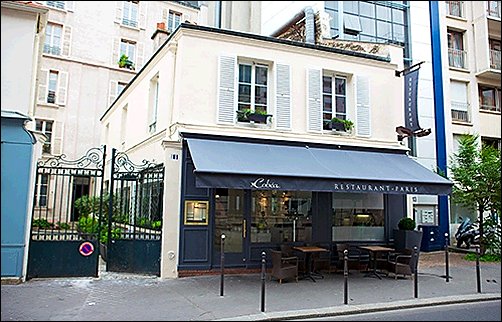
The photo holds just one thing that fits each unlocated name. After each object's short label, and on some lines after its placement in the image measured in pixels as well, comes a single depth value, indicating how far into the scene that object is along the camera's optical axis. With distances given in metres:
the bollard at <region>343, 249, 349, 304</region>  7.98
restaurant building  10.02
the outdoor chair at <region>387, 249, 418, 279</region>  10.33
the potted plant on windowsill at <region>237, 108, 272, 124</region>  11.06
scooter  15.92
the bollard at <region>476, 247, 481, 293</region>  9.12
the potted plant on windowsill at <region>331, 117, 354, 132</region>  12.09
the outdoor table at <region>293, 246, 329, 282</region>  10.18
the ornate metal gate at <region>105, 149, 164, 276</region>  10.16
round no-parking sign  9.62
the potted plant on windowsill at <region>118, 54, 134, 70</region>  25.27
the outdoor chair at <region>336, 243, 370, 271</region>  11.33
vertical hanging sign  13.45
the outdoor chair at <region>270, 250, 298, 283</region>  9.58
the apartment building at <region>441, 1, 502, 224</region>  19.45
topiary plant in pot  11.68
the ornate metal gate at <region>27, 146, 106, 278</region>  9.30
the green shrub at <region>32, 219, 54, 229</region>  9.48
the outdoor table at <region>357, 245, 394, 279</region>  10.58
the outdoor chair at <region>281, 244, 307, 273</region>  10.66
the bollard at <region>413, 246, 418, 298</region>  8.59
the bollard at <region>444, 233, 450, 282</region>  10.27
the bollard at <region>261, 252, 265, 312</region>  7.36
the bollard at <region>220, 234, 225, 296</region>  8.32
